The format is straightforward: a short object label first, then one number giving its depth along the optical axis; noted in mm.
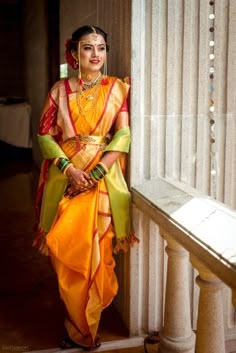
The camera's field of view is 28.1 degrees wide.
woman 2270
